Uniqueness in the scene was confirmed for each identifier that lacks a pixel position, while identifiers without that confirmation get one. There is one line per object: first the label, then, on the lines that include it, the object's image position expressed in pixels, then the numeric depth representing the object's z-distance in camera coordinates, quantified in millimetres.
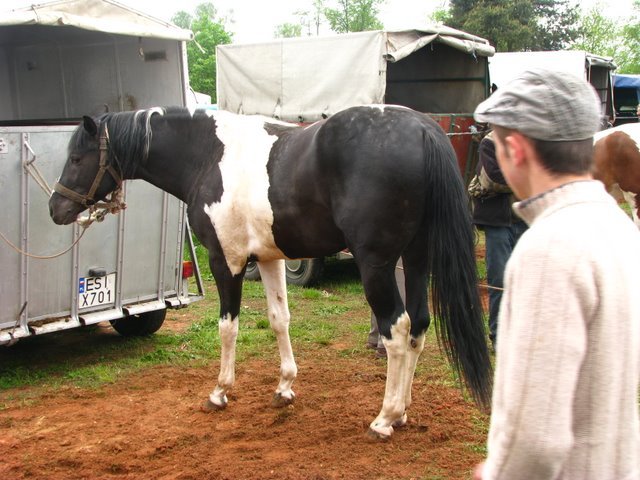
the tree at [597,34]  32656
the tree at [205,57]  35906
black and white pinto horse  3873
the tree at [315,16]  42750
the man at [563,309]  1183
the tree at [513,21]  29828
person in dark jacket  5160
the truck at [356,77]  8688
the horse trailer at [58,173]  5047
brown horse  7234
